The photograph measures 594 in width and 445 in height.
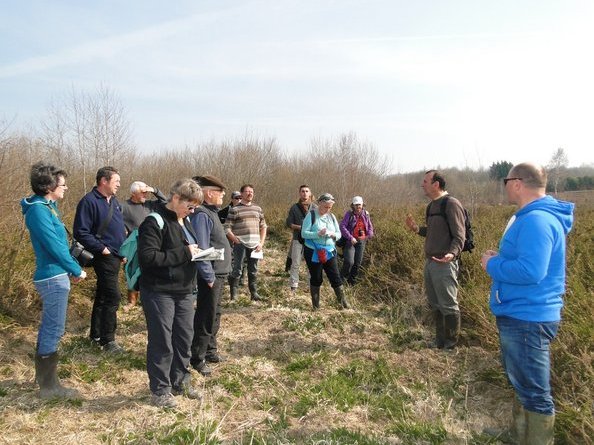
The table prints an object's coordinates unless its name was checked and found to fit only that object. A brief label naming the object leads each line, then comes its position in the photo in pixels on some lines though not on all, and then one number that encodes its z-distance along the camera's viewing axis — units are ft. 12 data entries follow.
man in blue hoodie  9.64
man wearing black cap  25.90
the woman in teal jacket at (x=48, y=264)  12.38
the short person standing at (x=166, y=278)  12.10
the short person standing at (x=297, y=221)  26.61
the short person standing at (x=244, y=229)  24.04
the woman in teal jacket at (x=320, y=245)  22.66
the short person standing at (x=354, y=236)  28.35
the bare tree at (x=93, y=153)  48.78
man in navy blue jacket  15.66
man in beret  14.51
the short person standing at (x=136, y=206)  19.74
